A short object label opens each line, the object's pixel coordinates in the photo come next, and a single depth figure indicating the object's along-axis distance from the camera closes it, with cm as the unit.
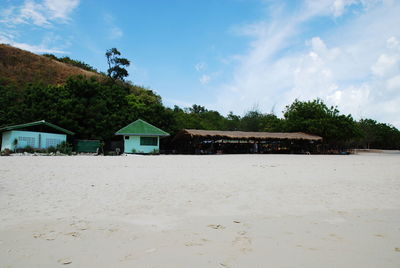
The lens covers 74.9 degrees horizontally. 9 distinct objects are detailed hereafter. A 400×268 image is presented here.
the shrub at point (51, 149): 1924
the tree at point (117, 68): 4394
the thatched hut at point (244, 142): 2556
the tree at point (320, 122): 3137
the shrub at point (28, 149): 1862
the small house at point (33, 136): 1858
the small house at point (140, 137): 2338
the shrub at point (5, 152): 1625
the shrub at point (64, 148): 1962
